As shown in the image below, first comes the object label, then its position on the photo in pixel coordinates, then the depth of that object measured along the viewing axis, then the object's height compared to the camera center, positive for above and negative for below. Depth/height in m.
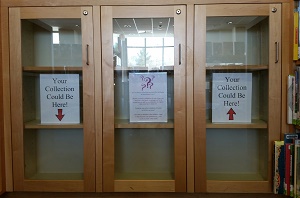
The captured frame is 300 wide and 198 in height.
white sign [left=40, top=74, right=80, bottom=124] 1.48 -0.03
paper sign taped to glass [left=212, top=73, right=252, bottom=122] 1.47 -0.03
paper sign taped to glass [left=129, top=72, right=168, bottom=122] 1.46 -0.02
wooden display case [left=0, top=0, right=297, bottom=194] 1.36 +0.04
